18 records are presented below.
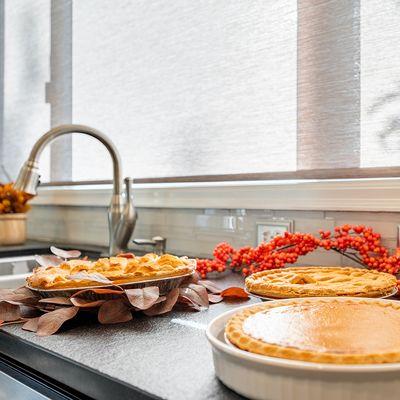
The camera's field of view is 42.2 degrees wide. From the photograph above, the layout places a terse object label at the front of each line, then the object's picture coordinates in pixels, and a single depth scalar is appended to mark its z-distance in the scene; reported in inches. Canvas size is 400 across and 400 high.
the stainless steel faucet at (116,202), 61.2
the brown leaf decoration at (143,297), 33.0
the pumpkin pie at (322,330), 19.5
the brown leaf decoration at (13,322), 34.1
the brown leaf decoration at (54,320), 31.7
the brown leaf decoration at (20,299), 35.9
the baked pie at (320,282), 31.8
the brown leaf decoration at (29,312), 35.9
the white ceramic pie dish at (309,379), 18.2
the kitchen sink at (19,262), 64.5
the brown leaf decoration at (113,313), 33.4
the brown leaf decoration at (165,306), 34.9
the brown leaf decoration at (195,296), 36.9
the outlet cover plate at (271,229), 52.3
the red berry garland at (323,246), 41.9
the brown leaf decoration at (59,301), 33.8
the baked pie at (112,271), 34.6
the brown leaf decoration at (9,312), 34.7
